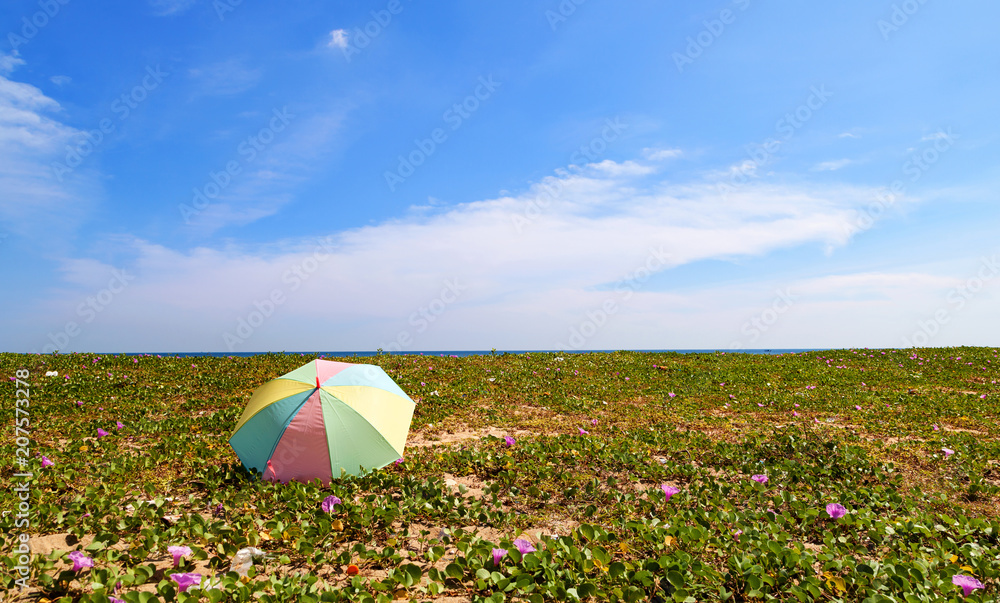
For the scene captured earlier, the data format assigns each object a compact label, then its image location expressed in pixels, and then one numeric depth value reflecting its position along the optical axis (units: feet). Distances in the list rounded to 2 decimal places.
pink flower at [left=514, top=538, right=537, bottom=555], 12.06
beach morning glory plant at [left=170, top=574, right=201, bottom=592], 10.03
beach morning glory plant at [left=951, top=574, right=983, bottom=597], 10.44
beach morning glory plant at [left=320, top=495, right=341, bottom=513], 14.29
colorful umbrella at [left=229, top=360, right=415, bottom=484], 16.15
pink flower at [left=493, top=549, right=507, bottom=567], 11.69
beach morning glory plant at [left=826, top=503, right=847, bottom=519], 14.70
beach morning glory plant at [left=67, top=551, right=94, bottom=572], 10.61
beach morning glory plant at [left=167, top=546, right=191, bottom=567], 11.14
